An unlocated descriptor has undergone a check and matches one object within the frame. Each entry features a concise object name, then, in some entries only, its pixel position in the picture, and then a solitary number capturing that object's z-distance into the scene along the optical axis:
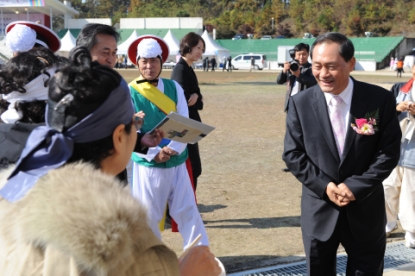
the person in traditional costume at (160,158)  4.55
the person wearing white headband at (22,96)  2.46
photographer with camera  7.31
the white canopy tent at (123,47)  38.38
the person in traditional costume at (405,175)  5.11
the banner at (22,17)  59.12
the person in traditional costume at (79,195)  1.45
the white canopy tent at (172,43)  40.84
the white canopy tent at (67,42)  41.41
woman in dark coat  5.80
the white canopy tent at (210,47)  43.12
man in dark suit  3.36
